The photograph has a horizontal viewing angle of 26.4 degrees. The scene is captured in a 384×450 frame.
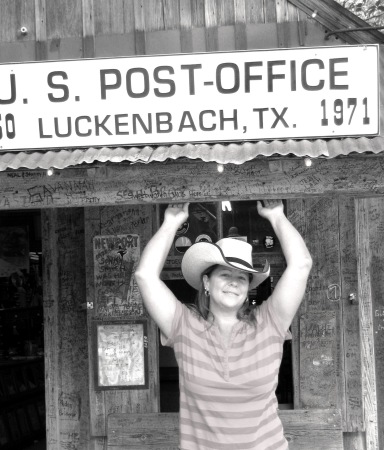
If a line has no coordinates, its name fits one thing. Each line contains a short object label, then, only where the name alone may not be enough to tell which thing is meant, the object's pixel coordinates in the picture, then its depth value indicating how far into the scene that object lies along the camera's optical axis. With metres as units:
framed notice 6.21
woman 4.14
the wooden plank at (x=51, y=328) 6.51
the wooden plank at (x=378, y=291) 6.36
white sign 4.93
